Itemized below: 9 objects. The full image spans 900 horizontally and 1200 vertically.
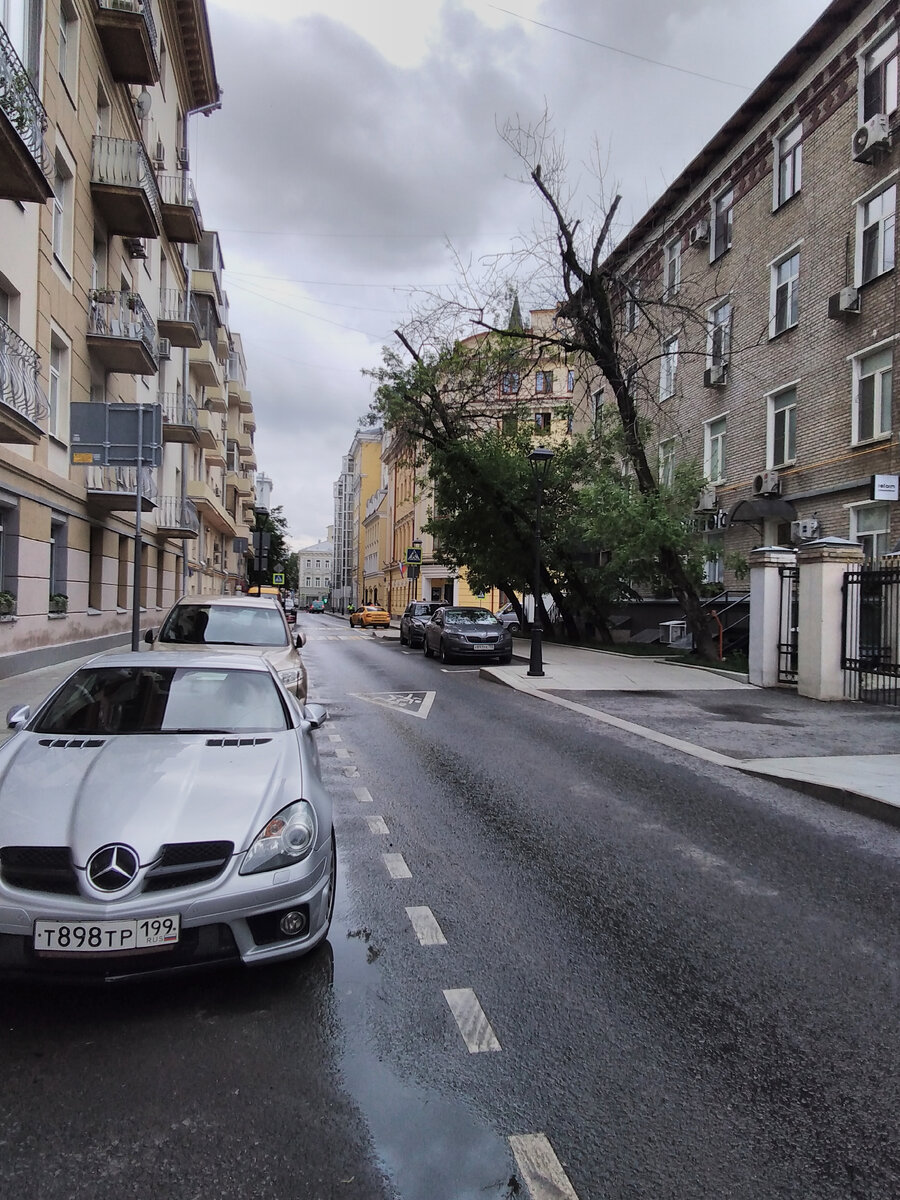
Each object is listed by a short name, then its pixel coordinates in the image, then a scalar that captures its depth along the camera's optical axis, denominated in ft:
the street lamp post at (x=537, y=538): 53.26
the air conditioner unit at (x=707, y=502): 73.82
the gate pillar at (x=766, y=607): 47.52
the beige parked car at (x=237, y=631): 29.94
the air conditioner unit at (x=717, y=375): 73.41
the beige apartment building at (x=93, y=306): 39.50
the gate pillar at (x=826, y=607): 42.60
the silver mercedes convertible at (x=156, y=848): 9.68
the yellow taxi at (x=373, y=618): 149.59
